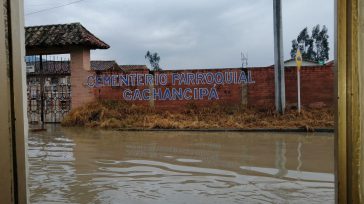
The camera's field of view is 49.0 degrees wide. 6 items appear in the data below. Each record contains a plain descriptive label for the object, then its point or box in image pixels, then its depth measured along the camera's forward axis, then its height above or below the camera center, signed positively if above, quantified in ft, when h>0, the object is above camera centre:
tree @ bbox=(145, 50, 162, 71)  182.80 +14.06
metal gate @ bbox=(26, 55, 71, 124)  49.73 -0.87
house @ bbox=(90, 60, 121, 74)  123.85 +8.11
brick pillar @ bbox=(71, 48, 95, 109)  48.39 +0.88
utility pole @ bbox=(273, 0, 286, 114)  40.96 +2.58
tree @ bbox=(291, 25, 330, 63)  154.51 +17.05
